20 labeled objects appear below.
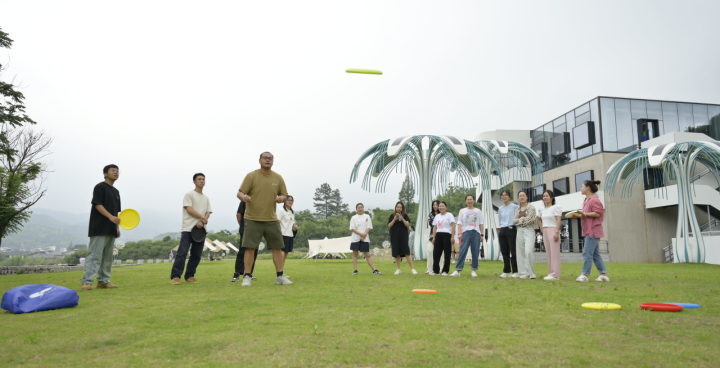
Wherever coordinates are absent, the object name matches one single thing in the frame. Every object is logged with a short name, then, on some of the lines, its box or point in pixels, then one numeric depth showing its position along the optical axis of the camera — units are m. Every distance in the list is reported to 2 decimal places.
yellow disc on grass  4.57
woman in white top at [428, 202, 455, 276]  9.59
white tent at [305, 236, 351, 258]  27.36
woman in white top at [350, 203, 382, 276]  10.18
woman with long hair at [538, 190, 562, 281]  8.41
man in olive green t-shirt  7.31
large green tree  21.72
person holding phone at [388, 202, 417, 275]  10.08
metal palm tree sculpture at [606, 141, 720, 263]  19.58
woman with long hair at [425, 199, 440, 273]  10.31
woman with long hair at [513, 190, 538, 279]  8.82
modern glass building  30.80
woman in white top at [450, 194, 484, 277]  9.34
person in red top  7.91
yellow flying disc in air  9.27
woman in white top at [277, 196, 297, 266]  9.77
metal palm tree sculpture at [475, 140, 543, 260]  22.09
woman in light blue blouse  9.28
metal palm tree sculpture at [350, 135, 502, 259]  19.25
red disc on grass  4.41
